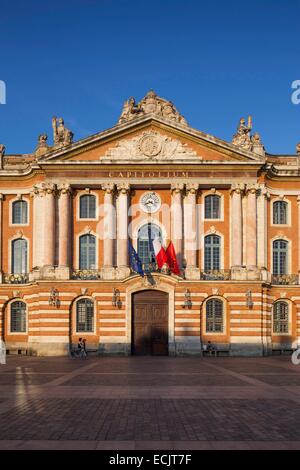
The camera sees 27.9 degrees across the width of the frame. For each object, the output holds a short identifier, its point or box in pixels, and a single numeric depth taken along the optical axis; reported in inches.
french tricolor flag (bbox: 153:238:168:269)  1886.1
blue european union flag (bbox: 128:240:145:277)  1871.3
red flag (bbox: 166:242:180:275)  1888.5
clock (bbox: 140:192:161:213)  2018.9
